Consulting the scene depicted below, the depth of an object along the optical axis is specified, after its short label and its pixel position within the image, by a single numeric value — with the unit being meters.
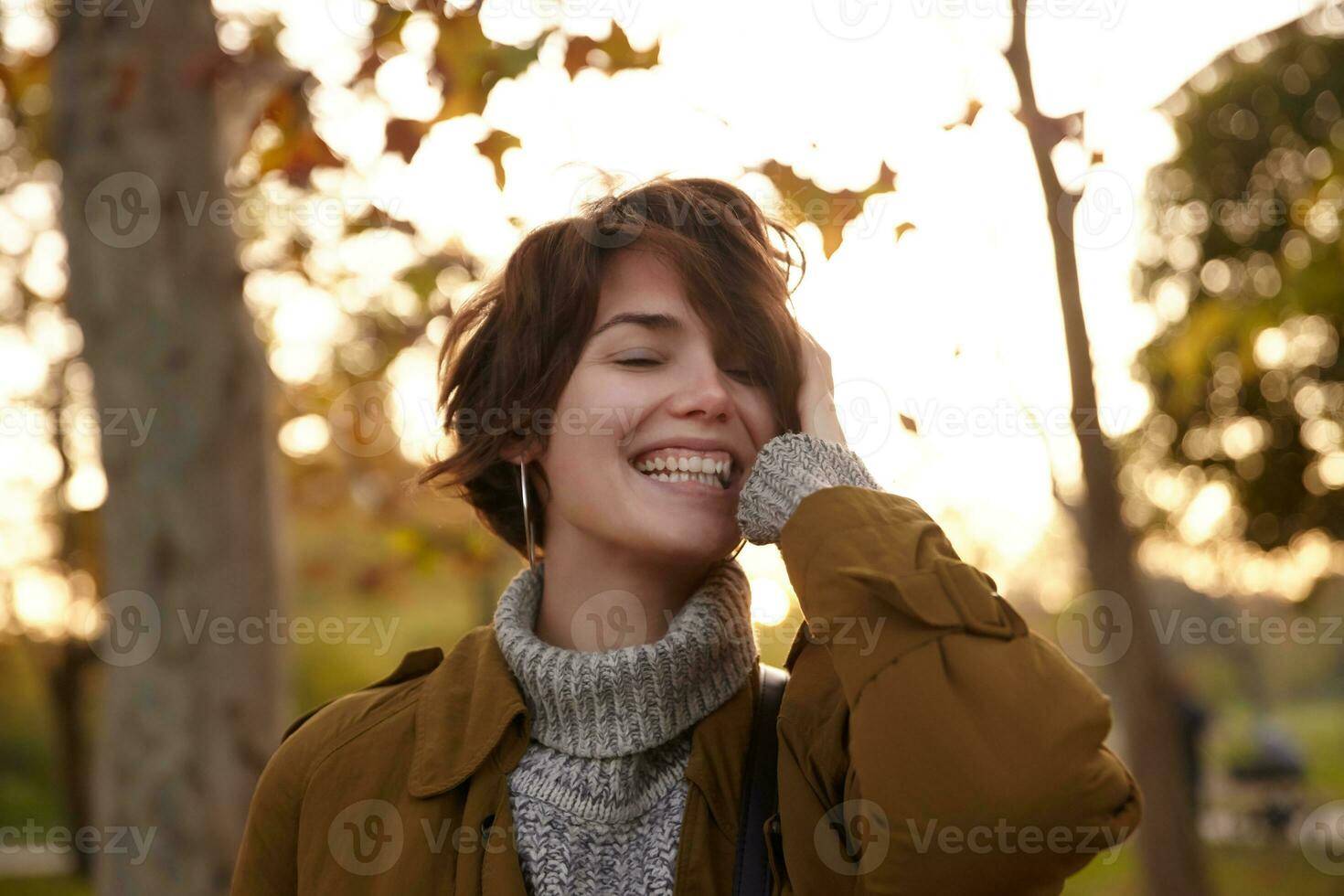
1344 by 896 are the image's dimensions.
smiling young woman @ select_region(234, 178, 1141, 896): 1.76
